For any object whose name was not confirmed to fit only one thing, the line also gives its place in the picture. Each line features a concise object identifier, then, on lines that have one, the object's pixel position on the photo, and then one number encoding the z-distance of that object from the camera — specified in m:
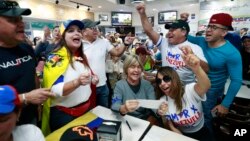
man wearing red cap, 2.21
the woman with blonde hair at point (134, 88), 2.01
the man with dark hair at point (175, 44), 2.31
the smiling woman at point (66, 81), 1.72
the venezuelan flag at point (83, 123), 1.53
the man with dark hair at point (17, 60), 1.42
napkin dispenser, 1.27
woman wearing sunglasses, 1.85
